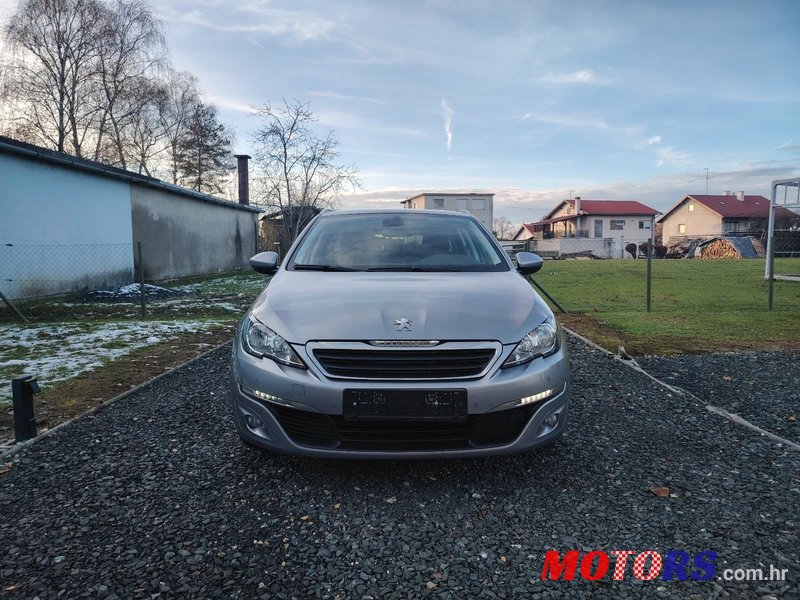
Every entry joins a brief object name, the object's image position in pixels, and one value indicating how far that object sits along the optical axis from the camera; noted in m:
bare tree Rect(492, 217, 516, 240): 77.06
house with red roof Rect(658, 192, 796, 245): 54.22
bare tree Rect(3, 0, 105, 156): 23.48
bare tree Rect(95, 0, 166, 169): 25.59
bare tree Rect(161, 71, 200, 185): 31.75
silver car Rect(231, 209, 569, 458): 2.44
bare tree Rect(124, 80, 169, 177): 28.31
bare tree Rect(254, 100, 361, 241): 26.36
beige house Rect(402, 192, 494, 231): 64.25
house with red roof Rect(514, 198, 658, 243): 62.38
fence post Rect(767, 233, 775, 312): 8.69
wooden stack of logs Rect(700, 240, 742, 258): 35.06
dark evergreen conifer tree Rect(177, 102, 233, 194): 34.78
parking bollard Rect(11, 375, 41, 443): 3.21
